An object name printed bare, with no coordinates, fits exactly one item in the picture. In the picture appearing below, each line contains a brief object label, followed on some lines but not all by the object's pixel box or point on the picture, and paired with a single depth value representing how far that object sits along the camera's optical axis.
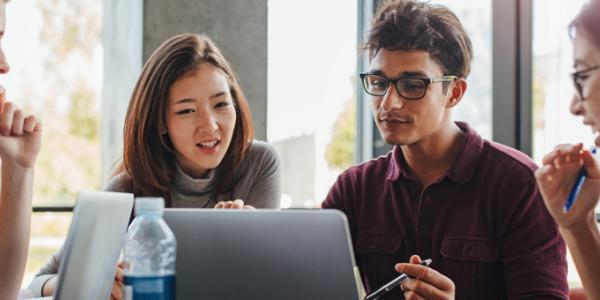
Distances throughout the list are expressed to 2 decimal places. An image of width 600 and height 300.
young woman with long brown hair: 2.18
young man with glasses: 1.81
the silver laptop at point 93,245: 1.12
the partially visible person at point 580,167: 1.48
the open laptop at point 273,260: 1.18
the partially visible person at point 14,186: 1.63
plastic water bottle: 1.08
